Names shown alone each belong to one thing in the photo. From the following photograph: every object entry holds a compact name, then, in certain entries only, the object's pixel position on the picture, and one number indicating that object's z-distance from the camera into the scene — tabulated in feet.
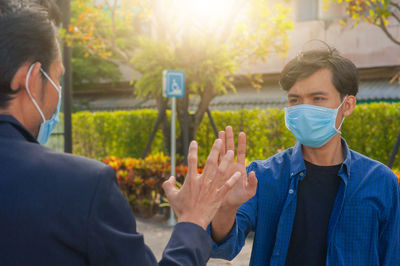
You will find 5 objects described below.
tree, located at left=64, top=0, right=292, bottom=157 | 33.22
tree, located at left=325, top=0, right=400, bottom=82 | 26.53
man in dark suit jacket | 3.95
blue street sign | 27.07
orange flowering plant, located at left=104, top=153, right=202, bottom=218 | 29.96
